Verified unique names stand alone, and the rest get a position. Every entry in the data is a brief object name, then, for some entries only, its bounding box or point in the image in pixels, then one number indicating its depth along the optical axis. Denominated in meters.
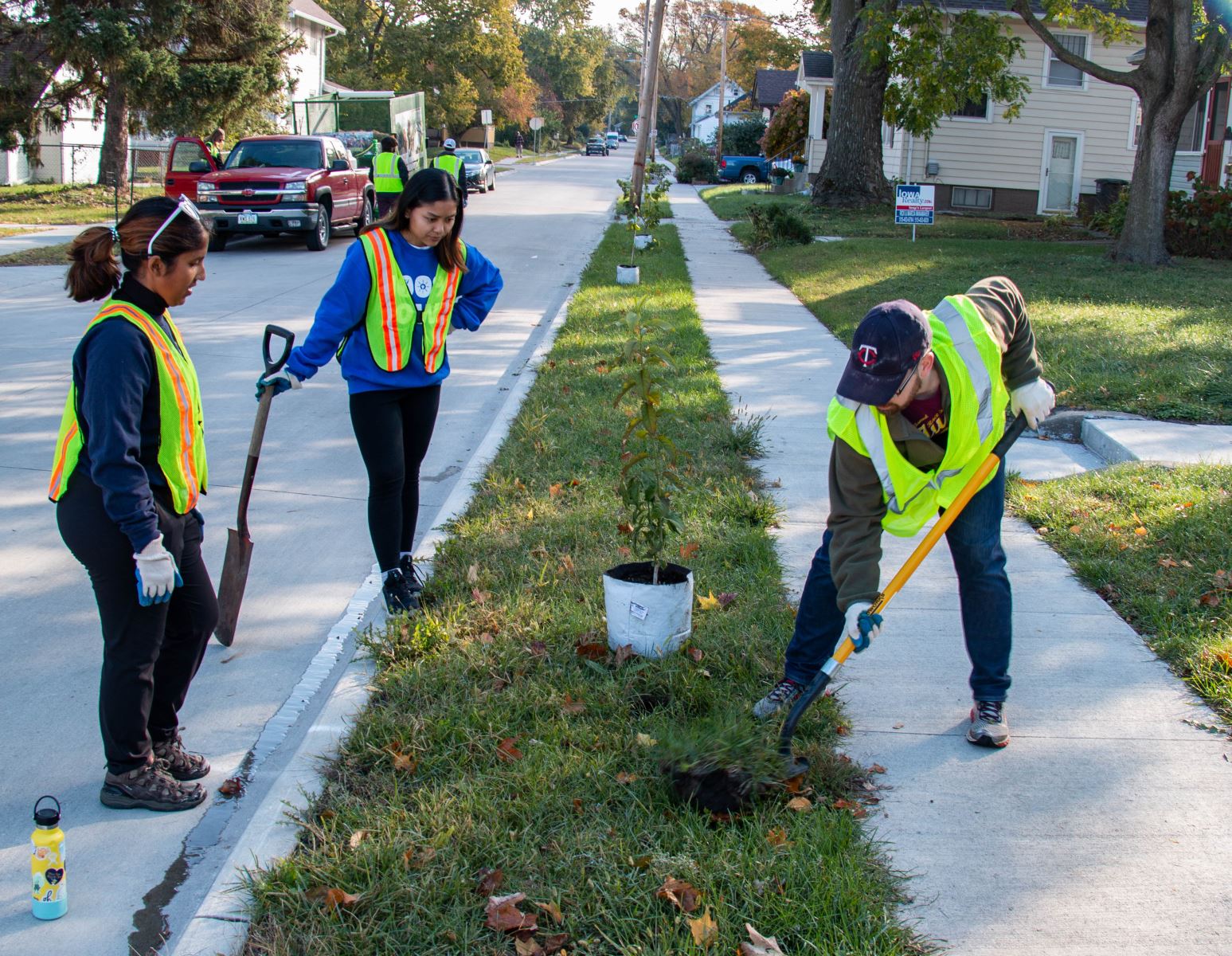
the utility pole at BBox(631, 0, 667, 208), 17.77
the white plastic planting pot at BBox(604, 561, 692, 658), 4.16
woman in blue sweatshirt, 4.43
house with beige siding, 28.17
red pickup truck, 18.39
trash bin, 25.38
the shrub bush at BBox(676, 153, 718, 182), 49.25
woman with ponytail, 3.04
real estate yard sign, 20.44
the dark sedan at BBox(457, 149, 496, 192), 34.66
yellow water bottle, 2.84
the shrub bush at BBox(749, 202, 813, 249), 20.53
